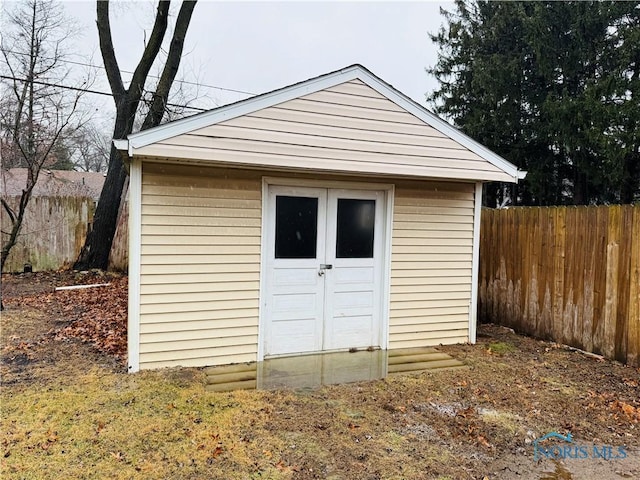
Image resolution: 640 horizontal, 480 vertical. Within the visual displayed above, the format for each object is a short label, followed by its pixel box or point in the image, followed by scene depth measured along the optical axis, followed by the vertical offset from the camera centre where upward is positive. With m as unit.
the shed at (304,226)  4.32 +0.05
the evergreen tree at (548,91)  10.98 +4.50
